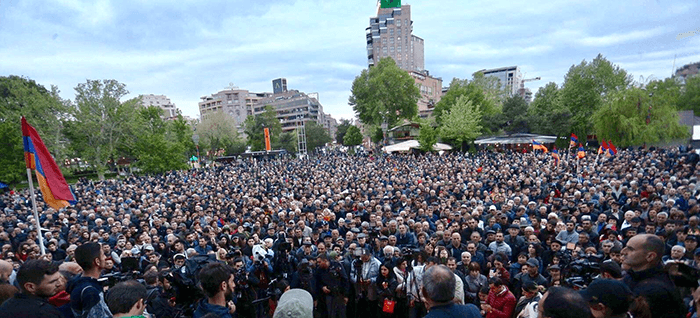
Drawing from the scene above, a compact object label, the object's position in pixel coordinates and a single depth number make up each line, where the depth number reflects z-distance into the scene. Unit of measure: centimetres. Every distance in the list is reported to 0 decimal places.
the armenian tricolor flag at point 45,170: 566
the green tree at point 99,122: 2681
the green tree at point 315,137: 4822
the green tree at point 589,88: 3222
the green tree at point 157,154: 2628
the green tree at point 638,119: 2200
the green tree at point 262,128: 4657
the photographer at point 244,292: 391
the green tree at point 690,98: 2874
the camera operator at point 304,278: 433
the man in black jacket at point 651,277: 219
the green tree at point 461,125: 3160
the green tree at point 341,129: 6494
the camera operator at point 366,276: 457
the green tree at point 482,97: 3497
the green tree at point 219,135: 4691
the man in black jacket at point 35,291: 212
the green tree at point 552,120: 3138
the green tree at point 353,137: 4850
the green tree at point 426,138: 2962
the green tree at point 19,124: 2317
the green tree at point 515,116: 3241
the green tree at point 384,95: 4109
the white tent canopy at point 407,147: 3002
